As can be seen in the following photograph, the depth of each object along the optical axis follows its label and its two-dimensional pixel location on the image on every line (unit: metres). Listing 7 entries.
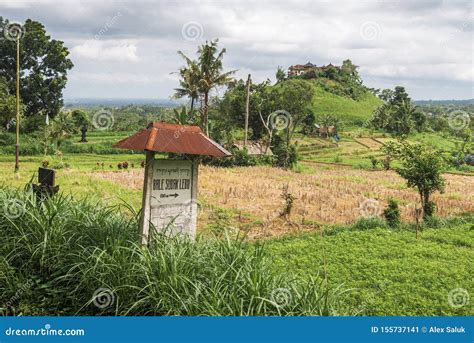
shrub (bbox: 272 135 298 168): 28.91
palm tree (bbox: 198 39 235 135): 25.98
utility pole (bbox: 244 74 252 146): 31.87
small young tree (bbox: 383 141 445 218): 12.14
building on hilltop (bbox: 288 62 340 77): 72.18
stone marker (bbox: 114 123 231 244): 5.55
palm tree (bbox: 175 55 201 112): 26.25
